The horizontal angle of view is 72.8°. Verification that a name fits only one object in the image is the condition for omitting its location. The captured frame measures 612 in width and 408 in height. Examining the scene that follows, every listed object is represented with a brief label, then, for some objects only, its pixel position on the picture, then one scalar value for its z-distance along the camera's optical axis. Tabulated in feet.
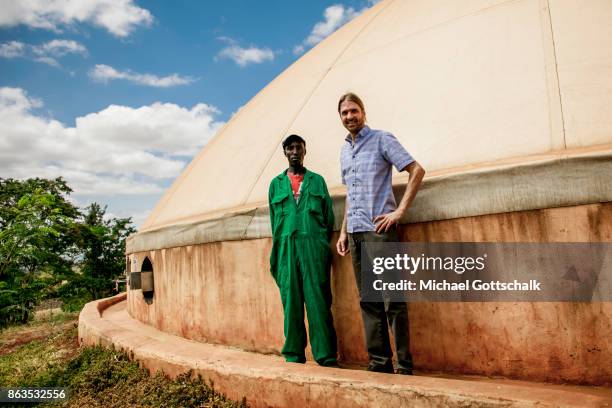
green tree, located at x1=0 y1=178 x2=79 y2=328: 29.40
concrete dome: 7.57
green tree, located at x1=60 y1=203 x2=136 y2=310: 47.39
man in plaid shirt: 7.91
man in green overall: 9.41
